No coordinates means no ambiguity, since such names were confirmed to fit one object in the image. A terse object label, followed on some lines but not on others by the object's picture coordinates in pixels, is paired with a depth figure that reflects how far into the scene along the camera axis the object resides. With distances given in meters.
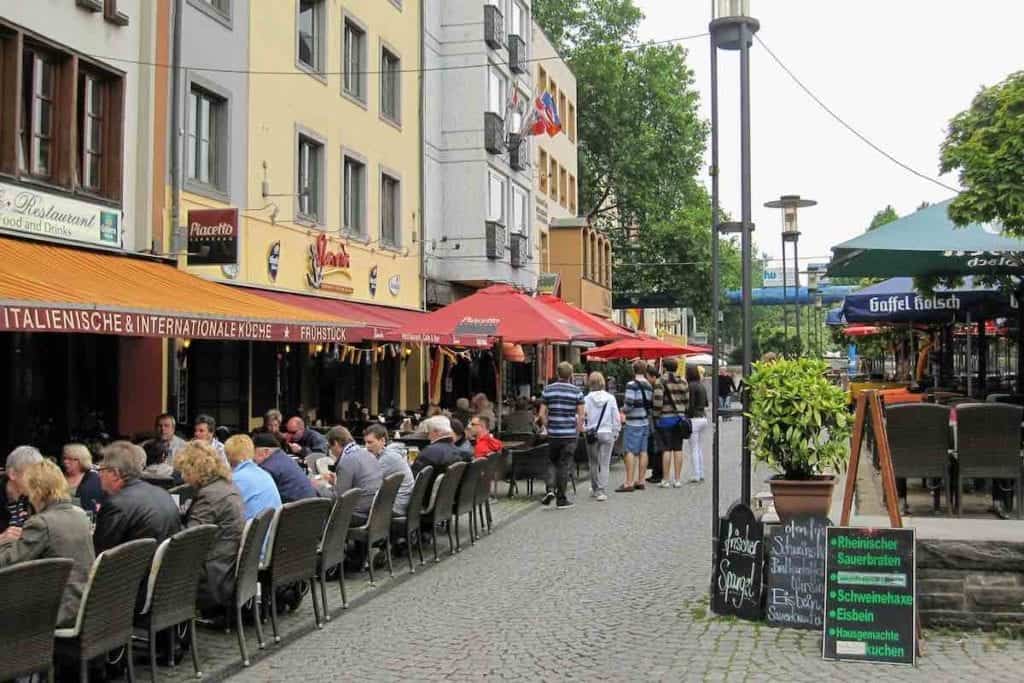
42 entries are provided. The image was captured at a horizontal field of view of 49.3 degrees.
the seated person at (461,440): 12.11
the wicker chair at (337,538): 7.88
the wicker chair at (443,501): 10.38
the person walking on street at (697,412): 17.12
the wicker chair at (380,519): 8.97
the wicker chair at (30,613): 4.59
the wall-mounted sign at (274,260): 18.06
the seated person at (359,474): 9.77
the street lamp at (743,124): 7.98
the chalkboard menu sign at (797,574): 7.19
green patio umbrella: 9.44
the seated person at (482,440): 13.90
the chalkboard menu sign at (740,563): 7.44
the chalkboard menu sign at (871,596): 6.51
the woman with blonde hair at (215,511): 6.80
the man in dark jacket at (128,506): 6.30
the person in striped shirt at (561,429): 14.19
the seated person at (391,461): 10.14
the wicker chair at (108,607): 5.18
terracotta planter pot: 7.48
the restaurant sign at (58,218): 12.04
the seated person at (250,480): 7.70
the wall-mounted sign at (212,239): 14.81
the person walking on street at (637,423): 15.80
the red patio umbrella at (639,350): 23.14
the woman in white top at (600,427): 15.42
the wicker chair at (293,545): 7.11
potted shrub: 7.51
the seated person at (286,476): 8.65
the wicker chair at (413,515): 9.78
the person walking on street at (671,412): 16.11
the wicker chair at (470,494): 11.10
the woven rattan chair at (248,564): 6.64
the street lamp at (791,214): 17.58
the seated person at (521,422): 18.56
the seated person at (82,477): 7.84
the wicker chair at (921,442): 9.00
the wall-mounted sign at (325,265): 19.77
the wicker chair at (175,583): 5.82
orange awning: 9.15
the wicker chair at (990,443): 8.76
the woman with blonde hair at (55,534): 5.48
